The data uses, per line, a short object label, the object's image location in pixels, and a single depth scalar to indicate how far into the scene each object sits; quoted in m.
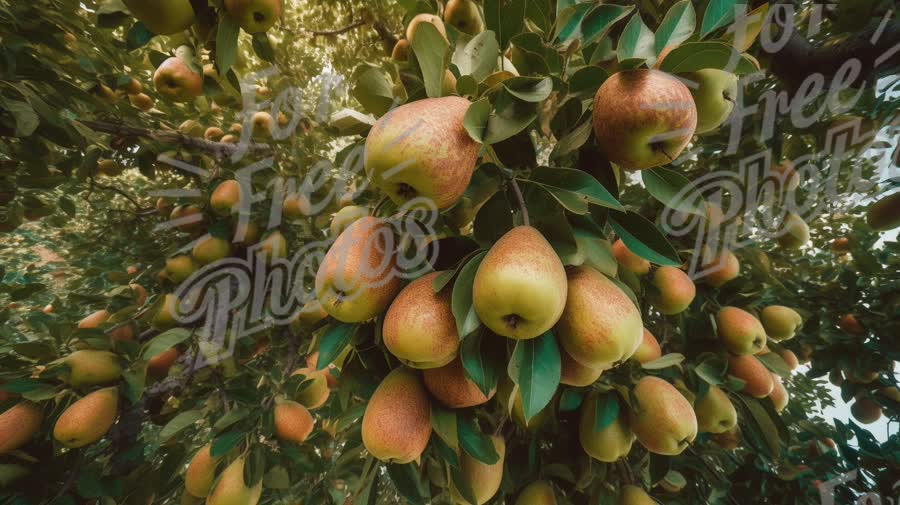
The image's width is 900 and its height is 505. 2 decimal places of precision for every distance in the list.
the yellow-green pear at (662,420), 0.62
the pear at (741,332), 0.78
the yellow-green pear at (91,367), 0.77
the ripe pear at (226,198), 1.07
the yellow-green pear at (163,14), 0.58
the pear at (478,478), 0.61
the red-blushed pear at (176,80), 0.82
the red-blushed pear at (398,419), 0.51
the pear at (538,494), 0.70
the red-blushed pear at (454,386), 0.52
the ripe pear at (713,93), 0.48
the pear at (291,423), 0.85
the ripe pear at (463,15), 0.75
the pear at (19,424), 0.74
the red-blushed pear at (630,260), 0.73
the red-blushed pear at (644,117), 0.44
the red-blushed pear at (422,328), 0.46
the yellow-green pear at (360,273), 0.51
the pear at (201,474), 0.82
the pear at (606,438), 0.63
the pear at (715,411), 0.74
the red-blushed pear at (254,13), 0.61
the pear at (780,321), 0.91
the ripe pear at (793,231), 1.04
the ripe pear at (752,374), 0.78
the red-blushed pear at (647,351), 0.68
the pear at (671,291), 0.75
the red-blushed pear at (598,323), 0.45
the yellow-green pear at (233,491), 0.77
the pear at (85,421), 0.74
